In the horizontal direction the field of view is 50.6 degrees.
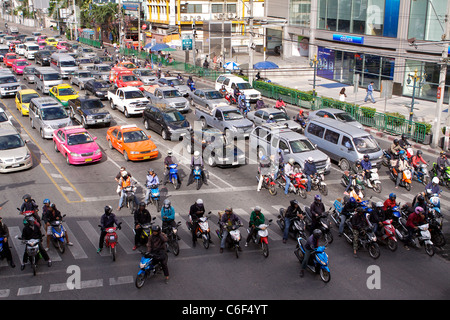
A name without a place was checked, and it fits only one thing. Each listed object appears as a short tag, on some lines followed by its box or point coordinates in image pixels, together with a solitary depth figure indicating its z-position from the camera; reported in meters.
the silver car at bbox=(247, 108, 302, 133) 27.62
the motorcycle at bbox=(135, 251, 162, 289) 12.80
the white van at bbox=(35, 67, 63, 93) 39.53
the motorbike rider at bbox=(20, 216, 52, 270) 13.75
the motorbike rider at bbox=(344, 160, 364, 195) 19.69
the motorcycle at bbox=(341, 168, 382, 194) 20.25
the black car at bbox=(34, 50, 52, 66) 55.06
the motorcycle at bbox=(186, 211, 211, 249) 15.27
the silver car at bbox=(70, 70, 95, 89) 42.41
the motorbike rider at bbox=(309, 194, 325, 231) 15.57
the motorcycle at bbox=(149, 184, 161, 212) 18.92
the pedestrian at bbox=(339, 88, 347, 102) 36.66
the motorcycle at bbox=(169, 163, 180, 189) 20.73
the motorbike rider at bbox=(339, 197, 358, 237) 15.98
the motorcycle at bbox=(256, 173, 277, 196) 20.20
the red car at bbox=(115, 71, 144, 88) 39.69
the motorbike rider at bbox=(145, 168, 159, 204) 18.86
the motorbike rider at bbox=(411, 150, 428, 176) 21.94
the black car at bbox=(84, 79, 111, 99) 38.40
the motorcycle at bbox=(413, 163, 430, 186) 21.66
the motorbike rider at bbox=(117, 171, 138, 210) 18.48
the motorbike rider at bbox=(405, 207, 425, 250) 15.16
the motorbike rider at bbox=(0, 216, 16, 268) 13.83
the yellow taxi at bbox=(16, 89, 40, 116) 33.34
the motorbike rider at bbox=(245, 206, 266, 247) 14.94
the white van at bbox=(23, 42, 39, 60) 62.06
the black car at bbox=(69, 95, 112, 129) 30.06
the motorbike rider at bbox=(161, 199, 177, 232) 15.17
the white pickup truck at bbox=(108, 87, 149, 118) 32.94
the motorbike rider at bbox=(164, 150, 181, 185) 20.89
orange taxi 23.86
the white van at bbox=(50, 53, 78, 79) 47.53
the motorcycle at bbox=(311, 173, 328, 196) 20.27
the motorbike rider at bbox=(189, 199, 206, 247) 15.32
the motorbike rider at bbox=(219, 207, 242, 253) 14.89
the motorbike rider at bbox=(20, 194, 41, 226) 16.00
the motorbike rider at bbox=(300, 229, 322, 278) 13.13
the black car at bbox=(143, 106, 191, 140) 27.38
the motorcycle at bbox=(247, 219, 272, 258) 14.76
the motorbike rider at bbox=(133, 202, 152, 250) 15.13
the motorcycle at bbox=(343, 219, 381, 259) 14.70
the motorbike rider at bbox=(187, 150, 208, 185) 20.96
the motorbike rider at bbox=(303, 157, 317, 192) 20.14
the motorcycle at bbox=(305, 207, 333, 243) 15.55
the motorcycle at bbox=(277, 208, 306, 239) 15.58
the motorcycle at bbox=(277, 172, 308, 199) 19.91
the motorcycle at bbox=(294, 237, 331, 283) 13.15
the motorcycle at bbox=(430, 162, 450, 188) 21.21
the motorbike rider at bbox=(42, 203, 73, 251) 15.13
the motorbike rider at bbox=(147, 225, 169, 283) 12.90
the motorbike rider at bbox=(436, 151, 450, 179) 21.38
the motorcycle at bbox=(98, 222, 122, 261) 14.40
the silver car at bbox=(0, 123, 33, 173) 22.48
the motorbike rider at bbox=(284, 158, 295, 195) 20.19
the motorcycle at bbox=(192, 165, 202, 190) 20.80
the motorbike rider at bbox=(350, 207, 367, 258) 14.99
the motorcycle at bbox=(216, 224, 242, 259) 14.70
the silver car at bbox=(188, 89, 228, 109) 33.43
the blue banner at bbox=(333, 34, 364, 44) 44.77
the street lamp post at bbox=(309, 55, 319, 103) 35.31
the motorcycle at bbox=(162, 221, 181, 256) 14.95
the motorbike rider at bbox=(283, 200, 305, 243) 15.52
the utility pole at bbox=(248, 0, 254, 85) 39.16
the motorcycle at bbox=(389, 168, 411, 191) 20.76
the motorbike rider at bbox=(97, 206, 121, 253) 14.58
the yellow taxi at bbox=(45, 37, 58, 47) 71.93
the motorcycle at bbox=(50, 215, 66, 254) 15.01
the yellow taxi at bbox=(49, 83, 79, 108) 34.44
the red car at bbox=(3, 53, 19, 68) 53.50
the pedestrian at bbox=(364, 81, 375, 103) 37.94
